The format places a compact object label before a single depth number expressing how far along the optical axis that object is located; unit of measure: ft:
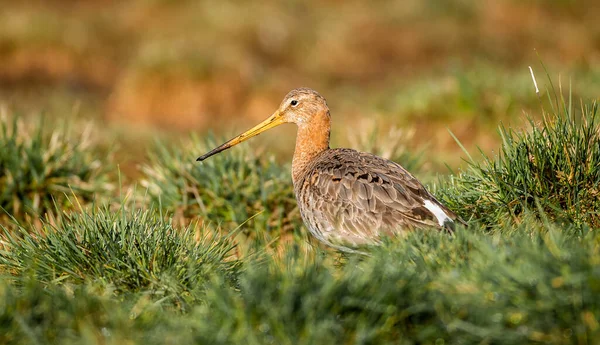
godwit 29.27
